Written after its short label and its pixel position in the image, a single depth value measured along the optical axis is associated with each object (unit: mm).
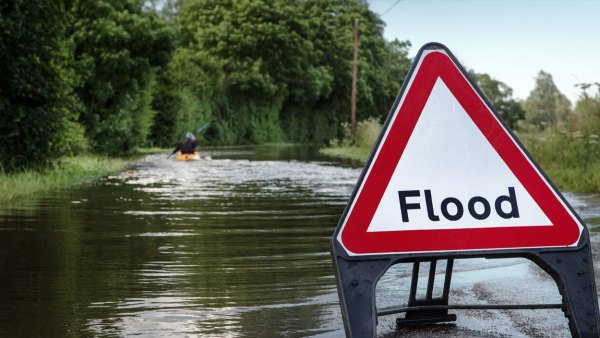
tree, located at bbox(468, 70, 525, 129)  89688
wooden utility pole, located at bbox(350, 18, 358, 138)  51541
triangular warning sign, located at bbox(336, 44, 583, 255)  3947
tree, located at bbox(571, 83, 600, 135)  18828
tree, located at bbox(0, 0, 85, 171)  17281
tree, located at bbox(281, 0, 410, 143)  79750
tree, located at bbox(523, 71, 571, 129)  20562
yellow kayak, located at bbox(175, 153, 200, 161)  31734
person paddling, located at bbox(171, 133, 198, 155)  31734
